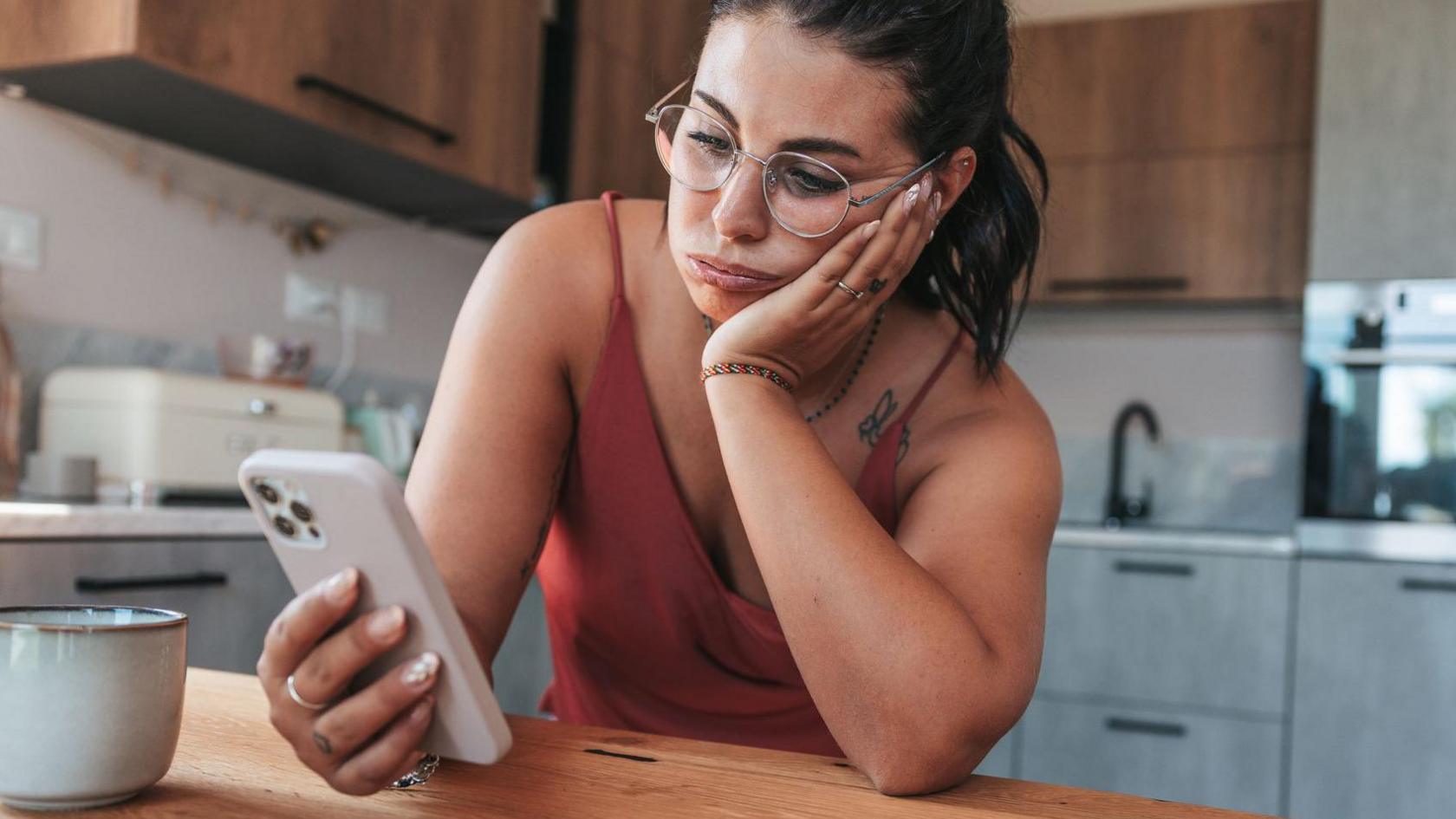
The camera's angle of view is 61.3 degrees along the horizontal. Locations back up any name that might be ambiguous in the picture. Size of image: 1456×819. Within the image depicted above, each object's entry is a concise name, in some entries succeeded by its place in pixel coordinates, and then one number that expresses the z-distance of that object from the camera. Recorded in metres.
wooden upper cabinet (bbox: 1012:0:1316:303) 3.51
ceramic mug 0.54
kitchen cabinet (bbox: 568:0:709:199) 3.32
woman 0.80
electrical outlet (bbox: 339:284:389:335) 3.04
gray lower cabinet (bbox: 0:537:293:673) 1.72
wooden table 0.61
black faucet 3.81
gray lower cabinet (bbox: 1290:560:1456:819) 2.85
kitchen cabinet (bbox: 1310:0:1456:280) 3.11
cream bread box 2.12
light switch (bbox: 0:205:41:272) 2.20
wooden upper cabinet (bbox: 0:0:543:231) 2.07
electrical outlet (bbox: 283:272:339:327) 2.85
